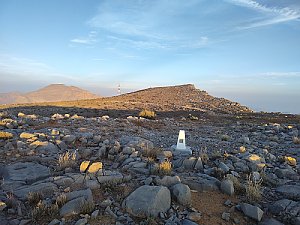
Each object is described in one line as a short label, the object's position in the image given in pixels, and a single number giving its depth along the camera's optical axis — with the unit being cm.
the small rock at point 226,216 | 396
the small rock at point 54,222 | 371
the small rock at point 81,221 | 366
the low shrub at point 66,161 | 556
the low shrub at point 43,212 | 385
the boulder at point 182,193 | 422
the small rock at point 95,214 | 384
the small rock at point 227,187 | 463
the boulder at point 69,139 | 723
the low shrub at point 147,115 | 1644
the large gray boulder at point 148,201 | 394
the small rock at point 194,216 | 388
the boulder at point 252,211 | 397
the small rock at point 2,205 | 401
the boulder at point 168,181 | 465
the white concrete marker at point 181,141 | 718
